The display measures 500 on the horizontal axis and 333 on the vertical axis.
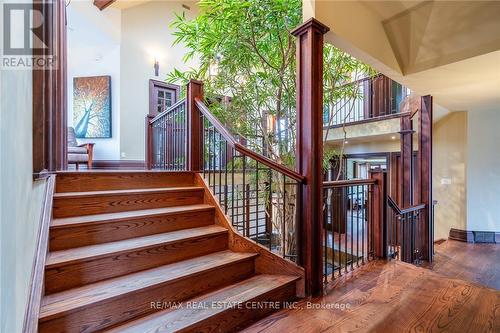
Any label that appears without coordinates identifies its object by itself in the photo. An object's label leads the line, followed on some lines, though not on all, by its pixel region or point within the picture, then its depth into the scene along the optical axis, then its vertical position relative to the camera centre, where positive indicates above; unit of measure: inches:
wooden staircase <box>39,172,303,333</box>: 61.8 -28.4
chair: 190.4 +12.2
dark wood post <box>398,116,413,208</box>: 185.9 +10.9
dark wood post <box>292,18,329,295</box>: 85.1 +4.5
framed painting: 220.2 +50.8
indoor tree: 112.0 +48.6
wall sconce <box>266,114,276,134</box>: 145.0 +25.0
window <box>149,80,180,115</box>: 235.0 +65.9
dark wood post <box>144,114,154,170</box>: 169.4 +16.5
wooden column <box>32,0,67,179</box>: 48.2 +14.1
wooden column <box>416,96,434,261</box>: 156.0 -2.2
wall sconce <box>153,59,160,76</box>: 237.0 +88.6
